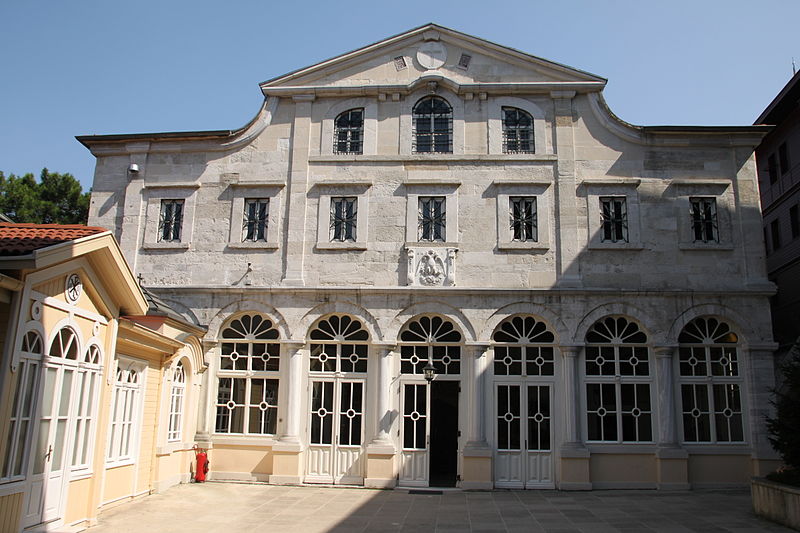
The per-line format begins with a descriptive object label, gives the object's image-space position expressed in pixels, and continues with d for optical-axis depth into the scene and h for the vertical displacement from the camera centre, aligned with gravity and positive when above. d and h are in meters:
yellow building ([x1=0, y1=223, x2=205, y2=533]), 7.86 +0.33
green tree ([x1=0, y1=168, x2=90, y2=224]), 27.34 +8.55
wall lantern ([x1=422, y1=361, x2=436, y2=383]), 14.04 +0.75
